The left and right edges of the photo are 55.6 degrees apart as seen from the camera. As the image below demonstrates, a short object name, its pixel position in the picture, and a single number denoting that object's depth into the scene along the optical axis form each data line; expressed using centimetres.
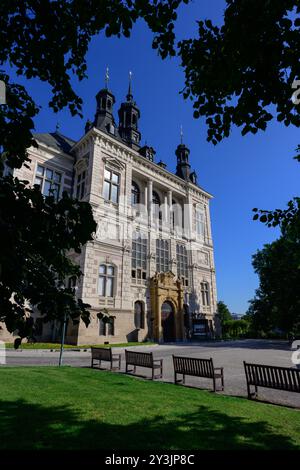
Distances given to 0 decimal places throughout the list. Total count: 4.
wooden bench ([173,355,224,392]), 809
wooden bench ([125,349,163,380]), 991
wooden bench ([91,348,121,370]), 1170
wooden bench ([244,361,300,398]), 647
